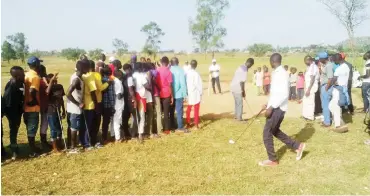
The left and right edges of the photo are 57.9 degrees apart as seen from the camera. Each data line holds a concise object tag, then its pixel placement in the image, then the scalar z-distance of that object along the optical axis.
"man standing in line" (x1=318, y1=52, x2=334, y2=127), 8.35
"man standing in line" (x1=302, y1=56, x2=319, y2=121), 9.16
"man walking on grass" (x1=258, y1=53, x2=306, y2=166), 5.85
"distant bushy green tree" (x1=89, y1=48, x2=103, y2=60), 48.59
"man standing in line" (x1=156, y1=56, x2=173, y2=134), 8.15
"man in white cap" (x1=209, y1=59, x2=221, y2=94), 16.12
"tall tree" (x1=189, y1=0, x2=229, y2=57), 32.81
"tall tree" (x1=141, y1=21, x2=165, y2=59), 50.78
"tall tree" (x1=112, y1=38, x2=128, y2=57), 59.75
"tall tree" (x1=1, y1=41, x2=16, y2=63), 54.00
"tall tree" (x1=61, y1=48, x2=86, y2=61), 56.28
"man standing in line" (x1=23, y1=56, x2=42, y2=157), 6.27
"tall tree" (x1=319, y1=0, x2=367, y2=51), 19.91
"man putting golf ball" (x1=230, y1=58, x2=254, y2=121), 9.02
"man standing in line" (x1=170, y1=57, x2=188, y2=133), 8.50
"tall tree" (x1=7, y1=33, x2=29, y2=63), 56.77
